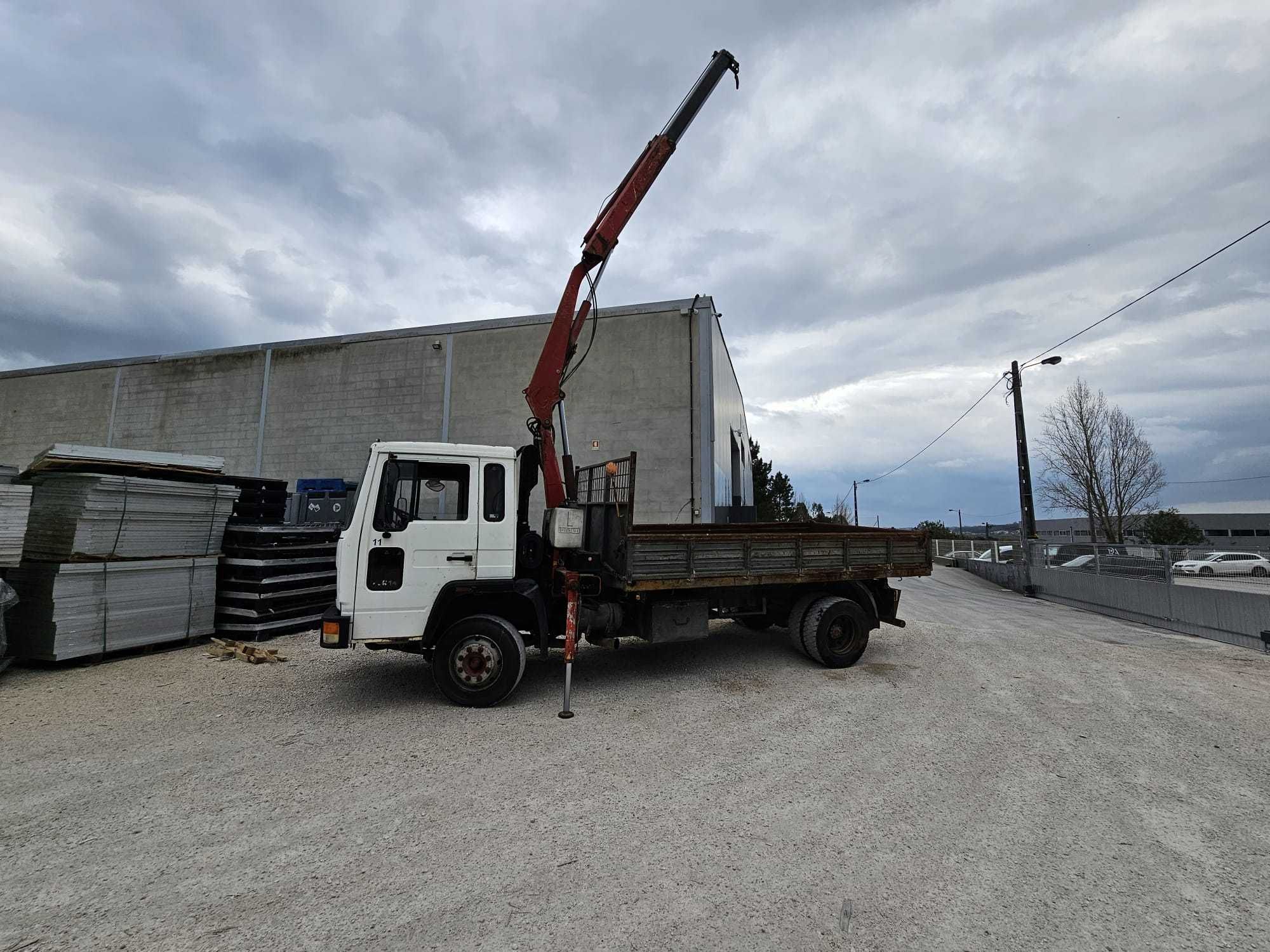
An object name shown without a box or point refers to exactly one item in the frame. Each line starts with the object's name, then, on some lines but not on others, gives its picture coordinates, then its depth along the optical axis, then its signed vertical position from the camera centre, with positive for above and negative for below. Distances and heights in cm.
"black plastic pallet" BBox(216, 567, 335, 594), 857 -79
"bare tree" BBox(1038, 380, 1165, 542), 2472 +238
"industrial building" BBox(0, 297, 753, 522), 1516 +412
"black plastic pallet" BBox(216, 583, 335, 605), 852 -100
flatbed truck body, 536 -44
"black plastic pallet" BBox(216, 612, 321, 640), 840 -145
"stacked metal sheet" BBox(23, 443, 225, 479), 718 +94
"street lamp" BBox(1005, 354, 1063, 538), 1811 +228
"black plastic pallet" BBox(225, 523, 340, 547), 854 -6
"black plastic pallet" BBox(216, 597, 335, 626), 848 -124
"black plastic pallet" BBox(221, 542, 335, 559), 859 -32
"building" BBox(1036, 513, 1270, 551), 4953 +62
